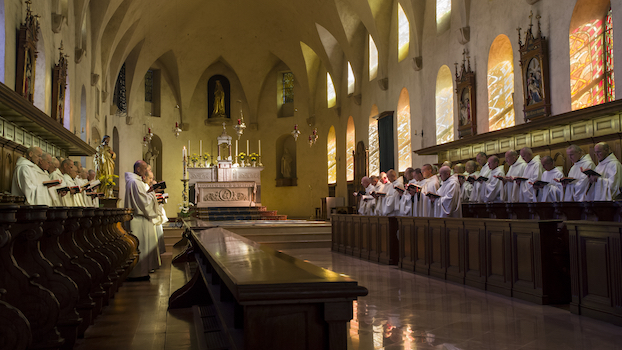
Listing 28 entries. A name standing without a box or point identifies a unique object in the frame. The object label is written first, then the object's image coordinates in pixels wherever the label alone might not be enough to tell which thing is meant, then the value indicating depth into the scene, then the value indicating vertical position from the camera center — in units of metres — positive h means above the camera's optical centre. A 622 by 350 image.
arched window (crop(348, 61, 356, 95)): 20.28 +5.05
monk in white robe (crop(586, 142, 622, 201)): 7.19 +0.36
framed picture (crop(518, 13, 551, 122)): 9.59 +2.51
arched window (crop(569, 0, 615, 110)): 8.89 +2.69
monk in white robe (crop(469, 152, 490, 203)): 9.63 +0.59
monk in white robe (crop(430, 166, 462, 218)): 8.68 +0.16
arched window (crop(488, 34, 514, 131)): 11.30 +2.73
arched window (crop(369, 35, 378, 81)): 18.16 +5.28
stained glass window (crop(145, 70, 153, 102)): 24.52 +5.98
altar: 18.45 +0.85
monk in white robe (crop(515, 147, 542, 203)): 8.51 +0.51
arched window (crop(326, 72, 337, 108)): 22.31 +5.04
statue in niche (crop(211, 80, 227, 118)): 25.41 +5.26
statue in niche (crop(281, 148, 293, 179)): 24.88 +1.98
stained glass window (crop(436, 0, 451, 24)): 13.41 +5.24
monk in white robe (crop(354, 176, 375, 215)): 11.74 +0.12
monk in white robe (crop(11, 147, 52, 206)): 7.29 +0.42
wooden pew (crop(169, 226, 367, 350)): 1.68 -0.34
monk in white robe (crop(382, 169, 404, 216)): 10.41 +0.12
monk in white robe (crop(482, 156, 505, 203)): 9.02 +0.32
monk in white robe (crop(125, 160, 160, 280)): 6.89 -0.13
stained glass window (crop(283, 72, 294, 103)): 25.34 +6.03
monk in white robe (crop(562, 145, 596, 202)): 7.54 +0.42
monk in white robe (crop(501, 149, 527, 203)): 8.77 +0.53
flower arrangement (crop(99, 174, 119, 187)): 13.03 +0.72
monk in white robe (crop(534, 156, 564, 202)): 7.90 +0.27
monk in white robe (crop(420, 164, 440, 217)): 9.39 +0.29
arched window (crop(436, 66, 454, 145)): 13.66 +2.76
